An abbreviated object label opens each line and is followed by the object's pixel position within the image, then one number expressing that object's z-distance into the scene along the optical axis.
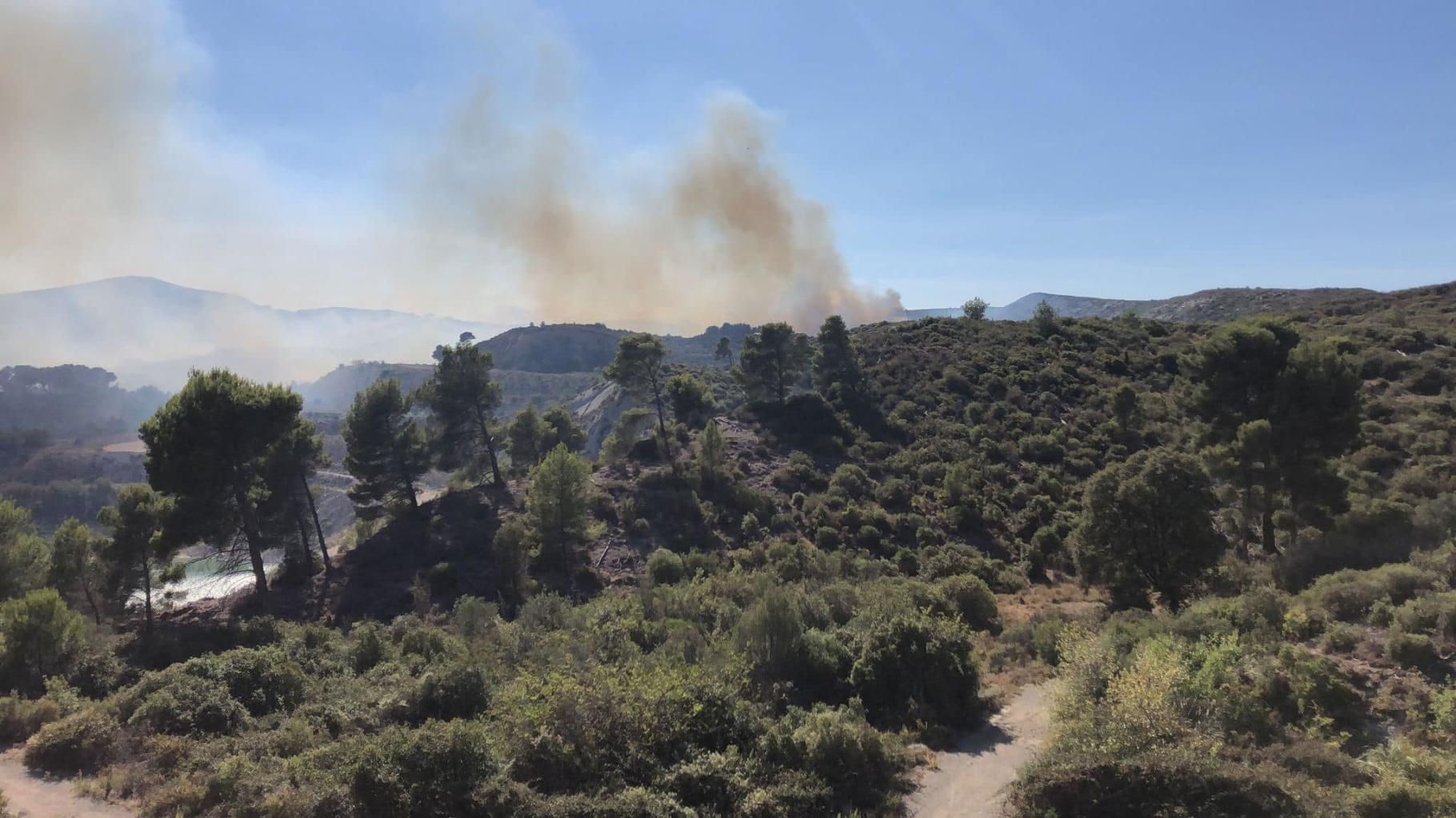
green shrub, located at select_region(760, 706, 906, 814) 12.11
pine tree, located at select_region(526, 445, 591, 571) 31.73
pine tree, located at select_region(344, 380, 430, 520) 37.53
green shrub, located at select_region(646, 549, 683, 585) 29.98
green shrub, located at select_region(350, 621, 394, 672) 20.05
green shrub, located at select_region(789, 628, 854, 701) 16.48
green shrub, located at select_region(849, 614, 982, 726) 15.55
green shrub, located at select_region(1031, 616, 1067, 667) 18.72
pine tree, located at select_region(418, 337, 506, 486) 42.72
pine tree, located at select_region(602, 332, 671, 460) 48.41
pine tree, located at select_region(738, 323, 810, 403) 57.84
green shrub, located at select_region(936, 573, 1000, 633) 23.19
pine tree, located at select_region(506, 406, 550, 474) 46.97
